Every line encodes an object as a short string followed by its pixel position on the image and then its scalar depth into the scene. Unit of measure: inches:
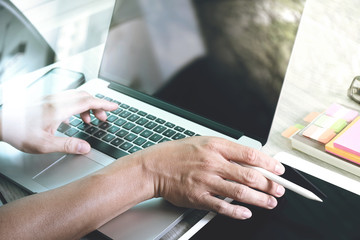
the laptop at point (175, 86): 28.5
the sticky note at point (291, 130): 34.1
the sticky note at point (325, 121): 32.9
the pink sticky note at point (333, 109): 34.2
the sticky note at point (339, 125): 32.3
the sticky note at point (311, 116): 35.1
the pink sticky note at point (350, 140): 29.9
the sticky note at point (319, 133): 31.6
